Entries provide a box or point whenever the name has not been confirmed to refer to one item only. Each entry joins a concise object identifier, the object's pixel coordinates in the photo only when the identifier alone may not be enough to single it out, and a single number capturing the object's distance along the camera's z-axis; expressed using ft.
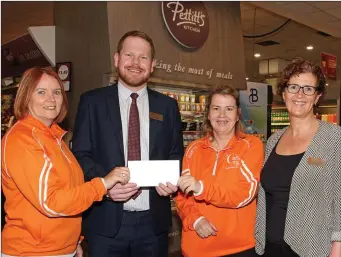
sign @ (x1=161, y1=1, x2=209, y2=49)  17.46
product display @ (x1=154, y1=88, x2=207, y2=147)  18.11
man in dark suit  7.98
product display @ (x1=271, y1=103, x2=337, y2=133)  32.74
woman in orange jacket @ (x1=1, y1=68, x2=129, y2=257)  6.34
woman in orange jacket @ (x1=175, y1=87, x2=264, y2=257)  7.27
